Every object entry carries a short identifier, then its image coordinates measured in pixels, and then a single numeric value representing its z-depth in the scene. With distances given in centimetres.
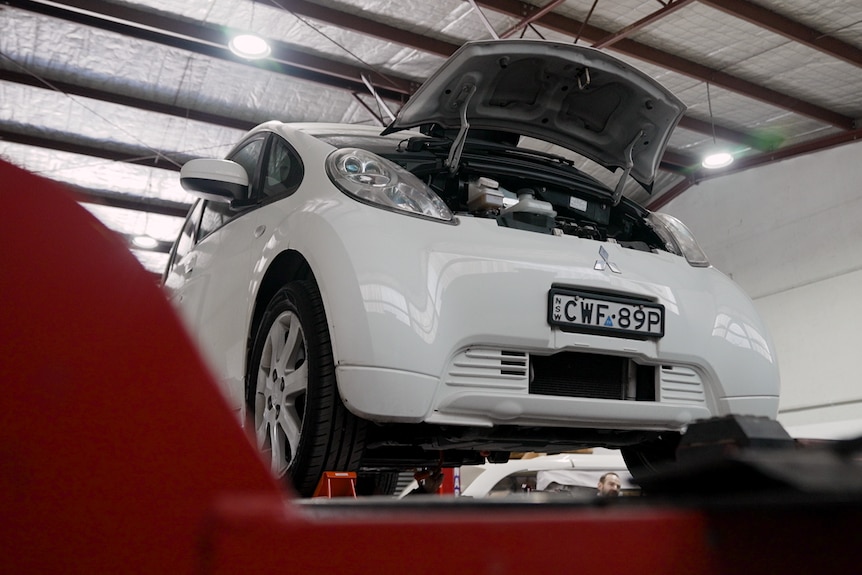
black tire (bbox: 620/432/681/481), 294
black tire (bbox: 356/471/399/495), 445
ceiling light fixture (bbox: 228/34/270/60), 960
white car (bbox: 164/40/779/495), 227
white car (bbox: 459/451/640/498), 736
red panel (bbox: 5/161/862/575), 52
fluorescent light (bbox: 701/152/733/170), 1256
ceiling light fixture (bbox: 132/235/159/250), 1708
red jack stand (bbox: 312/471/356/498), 221
